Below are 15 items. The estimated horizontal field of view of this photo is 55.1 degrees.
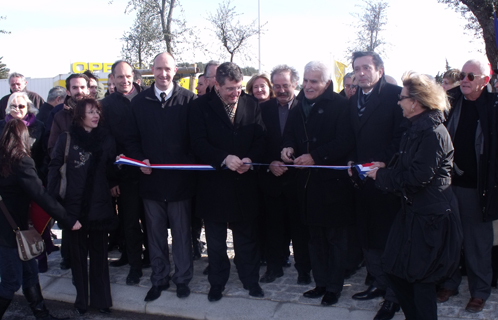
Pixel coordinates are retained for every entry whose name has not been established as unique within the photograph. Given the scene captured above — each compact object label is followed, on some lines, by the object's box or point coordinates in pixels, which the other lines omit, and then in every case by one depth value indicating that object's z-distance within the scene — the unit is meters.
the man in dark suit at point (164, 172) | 4.92
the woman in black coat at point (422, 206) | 3.48
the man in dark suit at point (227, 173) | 4.75
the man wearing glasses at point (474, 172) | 4.38
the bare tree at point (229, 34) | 20.55
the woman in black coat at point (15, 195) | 4.22
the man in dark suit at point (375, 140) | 4.42
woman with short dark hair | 4.55
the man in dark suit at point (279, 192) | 5.26
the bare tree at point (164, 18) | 18.66
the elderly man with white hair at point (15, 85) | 7.74
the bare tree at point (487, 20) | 14.77
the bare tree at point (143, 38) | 18.70
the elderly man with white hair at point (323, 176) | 4.60
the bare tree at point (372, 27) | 21.19
